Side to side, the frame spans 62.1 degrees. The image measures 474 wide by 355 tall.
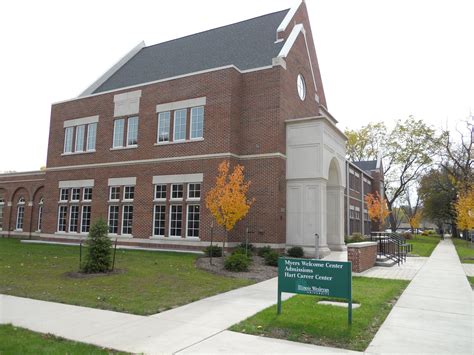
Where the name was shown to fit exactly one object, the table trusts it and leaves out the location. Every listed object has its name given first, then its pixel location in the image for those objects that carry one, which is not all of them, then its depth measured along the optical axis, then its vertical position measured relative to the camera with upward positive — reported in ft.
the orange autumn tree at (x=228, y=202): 54.24 +3.26
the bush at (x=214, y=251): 58.75 -3.92
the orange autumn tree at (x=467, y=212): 80.57 +4.02
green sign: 23.99 -3.20
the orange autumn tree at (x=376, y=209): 152.25 +7.47
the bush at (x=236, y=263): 47.42 -4.53
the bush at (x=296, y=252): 61.87 -4.00
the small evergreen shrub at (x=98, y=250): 42.96 -3.03
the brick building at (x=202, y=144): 66.28 +14.91
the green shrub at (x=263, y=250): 59.72 -3.76
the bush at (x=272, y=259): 53.93 -4.49
